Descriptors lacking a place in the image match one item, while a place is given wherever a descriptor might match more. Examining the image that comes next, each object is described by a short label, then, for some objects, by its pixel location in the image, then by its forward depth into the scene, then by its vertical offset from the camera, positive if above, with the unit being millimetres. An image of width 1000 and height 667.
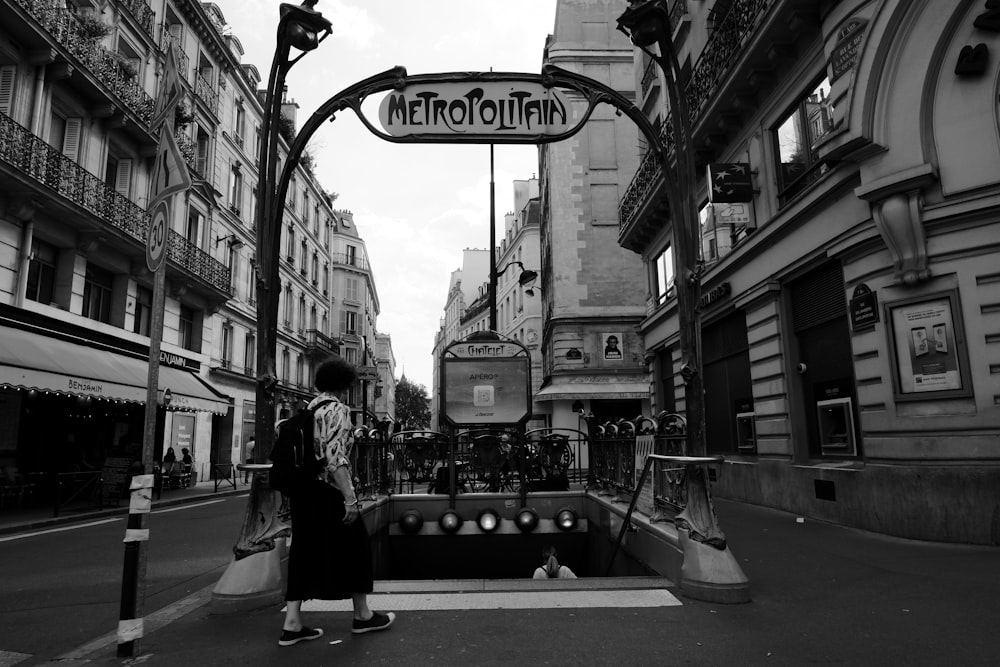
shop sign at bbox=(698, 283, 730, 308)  13820 +3092
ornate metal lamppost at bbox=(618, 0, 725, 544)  5316 +1748
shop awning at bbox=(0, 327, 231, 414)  12641 +1703
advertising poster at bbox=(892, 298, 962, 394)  7703 +1061
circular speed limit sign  4355 +1416
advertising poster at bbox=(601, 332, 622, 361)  29859 +4289
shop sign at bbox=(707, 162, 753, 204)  12414 +4837
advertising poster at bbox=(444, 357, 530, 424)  12016 +933
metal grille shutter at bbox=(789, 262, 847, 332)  9922 +2234
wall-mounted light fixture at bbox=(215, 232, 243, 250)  27528 +8712
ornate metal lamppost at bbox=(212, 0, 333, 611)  4902 +862
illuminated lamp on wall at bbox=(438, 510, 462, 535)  10070 -1246
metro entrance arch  5891 +3094
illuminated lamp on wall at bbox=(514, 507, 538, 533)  10156 -1246
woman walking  4160 -618
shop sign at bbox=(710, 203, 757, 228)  12938 +4653
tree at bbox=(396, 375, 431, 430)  87875 +5469
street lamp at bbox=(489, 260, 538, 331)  22158 +5185
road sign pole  3840 -626
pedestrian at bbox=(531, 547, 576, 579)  8453 -1685
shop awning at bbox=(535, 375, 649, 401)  28469 +2260
